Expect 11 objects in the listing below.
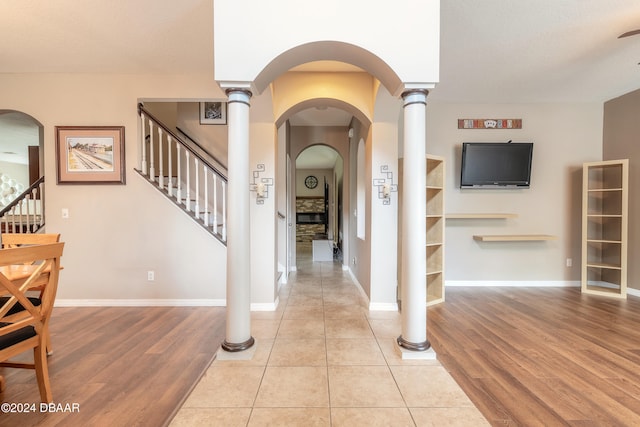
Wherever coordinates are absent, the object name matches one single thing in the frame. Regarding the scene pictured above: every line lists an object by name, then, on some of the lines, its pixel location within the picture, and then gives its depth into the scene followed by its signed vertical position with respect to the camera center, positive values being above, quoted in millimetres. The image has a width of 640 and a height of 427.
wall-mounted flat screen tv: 4059 +671
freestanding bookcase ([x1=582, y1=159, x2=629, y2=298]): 3670 -274
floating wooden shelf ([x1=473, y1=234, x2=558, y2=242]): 4000 -422
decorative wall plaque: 4219 +1305
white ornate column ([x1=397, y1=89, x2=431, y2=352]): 2164 -85
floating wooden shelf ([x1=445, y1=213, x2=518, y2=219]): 4011 -109
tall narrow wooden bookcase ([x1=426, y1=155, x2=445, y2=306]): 3555 -280
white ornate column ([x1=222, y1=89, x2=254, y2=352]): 2178 -118
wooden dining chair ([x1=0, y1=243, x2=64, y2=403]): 1468 -614
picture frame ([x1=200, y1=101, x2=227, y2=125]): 4488 +1552
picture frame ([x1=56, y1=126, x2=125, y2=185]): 3318 +643
